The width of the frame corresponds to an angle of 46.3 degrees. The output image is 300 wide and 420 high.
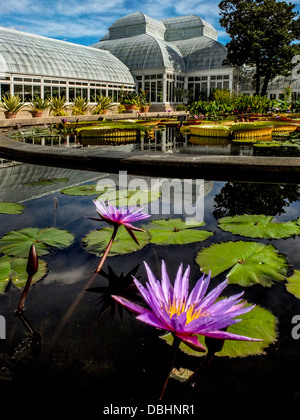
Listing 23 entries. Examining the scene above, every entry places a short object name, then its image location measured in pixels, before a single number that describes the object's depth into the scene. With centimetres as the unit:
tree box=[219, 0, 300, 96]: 2994
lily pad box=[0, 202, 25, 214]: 277
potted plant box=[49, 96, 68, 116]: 1739
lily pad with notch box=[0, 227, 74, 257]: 198
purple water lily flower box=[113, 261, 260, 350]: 68
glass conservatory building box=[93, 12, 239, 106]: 3412
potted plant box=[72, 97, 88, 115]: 1863
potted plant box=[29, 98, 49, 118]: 1741
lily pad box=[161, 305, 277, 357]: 114
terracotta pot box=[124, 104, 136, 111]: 2284
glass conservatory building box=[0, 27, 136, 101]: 2197
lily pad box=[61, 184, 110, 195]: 338
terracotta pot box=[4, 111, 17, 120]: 1599
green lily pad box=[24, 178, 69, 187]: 395
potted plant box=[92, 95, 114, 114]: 2039
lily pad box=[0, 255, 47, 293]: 162
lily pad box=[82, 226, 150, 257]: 202
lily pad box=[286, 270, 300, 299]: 154
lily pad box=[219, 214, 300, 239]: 229
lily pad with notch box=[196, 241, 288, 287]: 169
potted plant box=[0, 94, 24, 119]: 1570
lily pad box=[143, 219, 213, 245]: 218
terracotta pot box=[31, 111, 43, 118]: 1750
